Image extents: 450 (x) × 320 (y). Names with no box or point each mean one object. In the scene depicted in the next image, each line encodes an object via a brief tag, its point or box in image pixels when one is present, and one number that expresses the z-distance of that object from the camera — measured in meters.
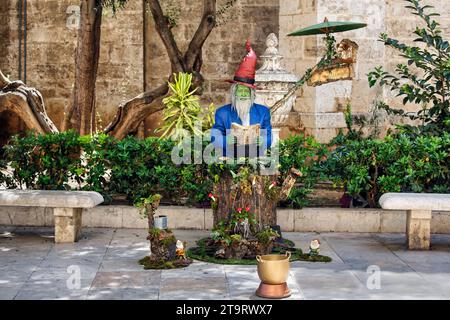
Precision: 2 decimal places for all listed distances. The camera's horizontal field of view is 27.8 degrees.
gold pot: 7.56
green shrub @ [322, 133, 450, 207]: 10.52
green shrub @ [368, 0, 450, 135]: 11.14
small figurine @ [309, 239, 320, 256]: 9.12
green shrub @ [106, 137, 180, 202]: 10.79
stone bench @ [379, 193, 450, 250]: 9.55
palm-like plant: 10.49
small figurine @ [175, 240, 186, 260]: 8.92
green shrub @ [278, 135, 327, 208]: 10.70
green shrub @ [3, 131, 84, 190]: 10.78
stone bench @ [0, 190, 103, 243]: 9.73
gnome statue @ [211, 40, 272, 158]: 9.35
